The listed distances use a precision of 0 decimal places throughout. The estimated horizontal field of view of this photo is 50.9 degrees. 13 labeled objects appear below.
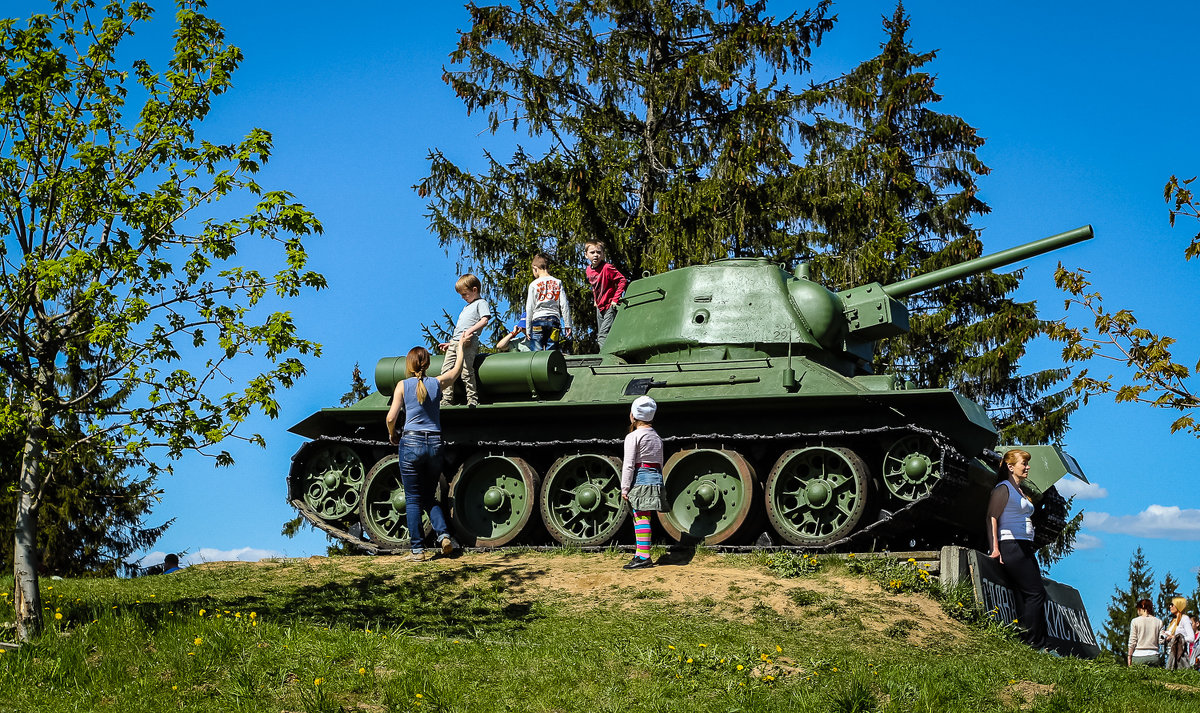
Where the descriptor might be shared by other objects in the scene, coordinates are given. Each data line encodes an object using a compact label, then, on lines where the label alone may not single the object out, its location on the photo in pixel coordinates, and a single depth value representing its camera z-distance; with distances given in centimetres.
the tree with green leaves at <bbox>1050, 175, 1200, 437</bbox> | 1371
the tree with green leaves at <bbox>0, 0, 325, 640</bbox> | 919
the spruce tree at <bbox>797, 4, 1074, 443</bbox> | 2219
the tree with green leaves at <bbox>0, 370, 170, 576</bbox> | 2066
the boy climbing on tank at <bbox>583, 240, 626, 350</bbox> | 1520
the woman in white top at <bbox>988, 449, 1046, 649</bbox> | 1068
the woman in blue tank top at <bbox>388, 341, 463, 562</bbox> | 1262
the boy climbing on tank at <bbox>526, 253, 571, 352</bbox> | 1420
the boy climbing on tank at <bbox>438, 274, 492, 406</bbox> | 1336
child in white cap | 1184
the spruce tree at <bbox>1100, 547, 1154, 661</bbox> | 3494
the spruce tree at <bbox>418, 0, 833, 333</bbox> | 2298
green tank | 1275
